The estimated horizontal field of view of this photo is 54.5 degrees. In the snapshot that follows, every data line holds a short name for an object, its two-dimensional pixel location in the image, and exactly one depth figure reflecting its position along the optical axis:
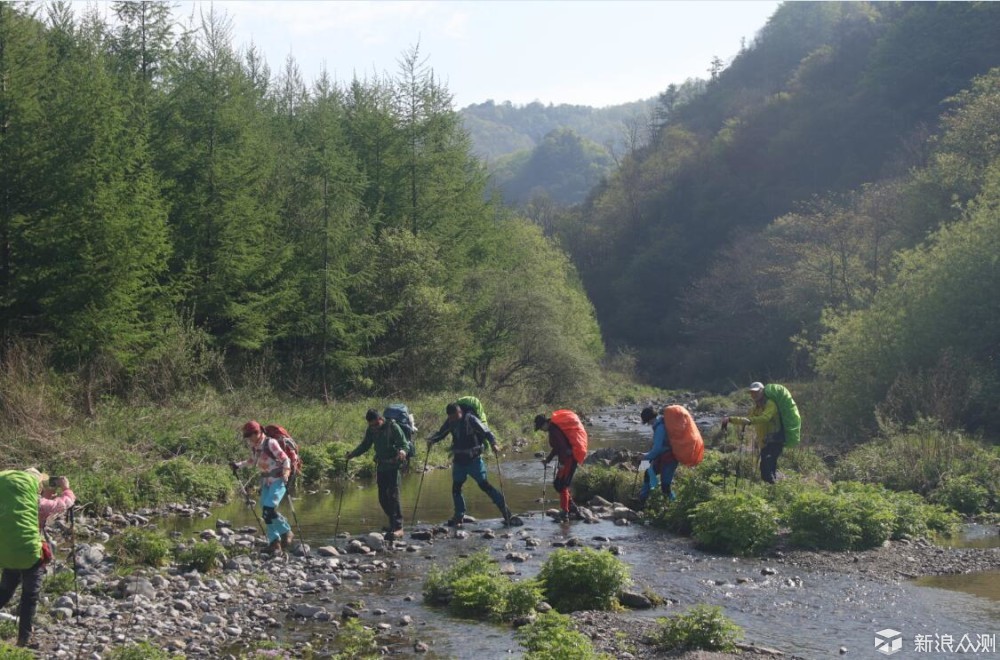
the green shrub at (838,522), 15.22
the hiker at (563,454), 17.83
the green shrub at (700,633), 10.39
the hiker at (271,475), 14.60
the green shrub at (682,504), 17.09
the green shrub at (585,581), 12.24
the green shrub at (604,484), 20.41
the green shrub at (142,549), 13.54
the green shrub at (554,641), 9.35
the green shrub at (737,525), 15.23
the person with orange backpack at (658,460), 17.75
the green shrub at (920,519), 16.06
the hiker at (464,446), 16.98
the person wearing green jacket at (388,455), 16.16
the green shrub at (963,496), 18.67
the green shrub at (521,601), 11.87
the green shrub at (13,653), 8.28
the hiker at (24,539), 9.76
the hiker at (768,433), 18.73
